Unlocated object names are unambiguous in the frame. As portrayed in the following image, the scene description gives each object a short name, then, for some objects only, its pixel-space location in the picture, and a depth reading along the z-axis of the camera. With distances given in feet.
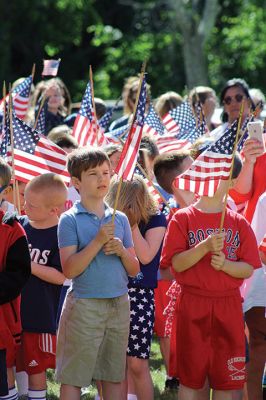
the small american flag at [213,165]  38.73
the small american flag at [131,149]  37.88
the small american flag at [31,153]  48.08
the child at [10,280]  35.86
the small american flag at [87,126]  58.34
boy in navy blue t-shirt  41.37
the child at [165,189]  45.60
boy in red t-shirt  37.73
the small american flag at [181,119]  66.69
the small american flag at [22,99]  65.82
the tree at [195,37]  185.47
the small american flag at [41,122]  62.95
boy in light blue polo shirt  36.60
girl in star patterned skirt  40.47
